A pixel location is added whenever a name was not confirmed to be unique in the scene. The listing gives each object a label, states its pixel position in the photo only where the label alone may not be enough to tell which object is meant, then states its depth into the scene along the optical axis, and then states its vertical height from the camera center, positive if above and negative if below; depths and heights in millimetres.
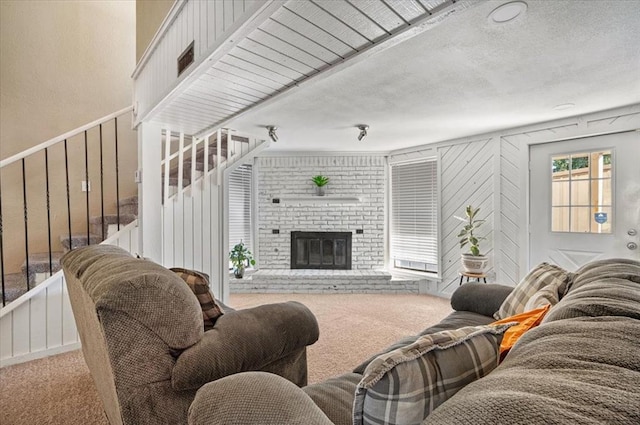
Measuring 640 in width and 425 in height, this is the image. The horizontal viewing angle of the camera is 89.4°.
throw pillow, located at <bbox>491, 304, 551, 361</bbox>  1037 -454
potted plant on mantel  5184 +367
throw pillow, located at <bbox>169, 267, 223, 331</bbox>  1593 -461
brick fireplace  5348 -60
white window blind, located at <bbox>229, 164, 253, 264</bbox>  5105 -5
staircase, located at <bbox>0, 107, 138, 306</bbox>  3169 +44
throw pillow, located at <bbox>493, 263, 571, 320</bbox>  1809 -480
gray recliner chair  1173 -552
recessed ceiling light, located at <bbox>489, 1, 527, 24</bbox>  1536 +939
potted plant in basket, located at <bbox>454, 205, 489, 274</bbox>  3941 -511
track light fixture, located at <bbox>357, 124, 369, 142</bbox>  3707 +876
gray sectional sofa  432 -285
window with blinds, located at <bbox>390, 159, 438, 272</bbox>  4934 -187
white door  3178 +26
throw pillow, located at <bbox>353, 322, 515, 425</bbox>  646 -374
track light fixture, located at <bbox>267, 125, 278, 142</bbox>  3791 +872
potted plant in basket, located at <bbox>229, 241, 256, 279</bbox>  4848 -797
